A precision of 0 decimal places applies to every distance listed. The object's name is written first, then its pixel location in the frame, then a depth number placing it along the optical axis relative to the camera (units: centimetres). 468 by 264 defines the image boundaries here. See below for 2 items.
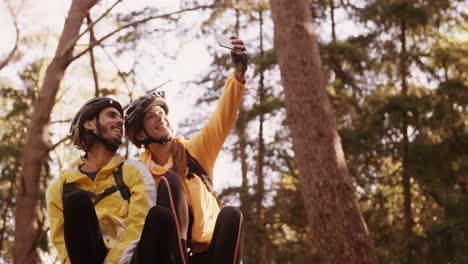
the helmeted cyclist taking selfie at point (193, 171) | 282
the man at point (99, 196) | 283
